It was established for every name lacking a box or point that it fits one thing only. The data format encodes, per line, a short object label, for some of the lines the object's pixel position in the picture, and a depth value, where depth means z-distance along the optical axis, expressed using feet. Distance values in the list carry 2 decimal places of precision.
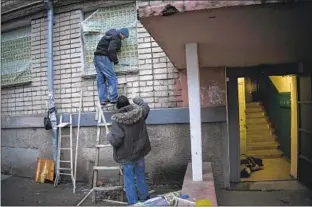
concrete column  13.28
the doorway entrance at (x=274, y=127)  19.58
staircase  29.90
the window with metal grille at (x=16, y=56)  25.11
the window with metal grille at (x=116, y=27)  21.26
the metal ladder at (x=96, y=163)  17.60
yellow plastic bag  22.47
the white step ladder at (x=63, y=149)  21.71
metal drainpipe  22.45
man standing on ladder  20.38
